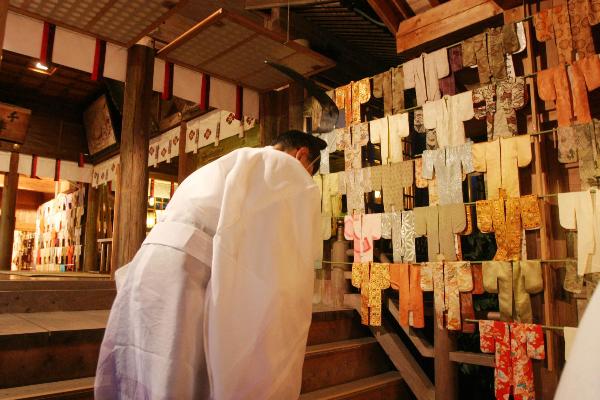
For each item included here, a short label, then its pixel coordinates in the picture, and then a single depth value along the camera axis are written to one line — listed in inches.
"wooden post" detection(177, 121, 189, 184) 367.2
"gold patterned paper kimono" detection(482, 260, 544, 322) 164.4
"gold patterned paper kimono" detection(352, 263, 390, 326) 210.7
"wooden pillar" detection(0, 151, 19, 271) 460.4
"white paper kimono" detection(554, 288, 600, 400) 24.0
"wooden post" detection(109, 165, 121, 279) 262.5
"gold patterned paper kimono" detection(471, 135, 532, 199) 171.8
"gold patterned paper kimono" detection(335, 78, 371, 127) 235.1
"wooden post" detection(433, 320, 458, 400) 187.8
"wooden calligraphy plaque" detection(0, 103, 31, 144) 334.6
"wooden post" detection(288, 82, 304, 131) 281.0
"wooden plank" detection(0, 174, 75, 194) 629.6
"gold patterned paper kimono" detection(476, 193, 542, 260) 167.3
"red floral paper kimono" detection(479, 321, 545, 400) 160.9
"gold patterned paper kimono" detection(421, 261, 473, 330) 182.4
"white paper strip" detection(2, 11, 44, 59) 219.7
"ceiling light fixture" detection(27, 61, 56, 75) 405.1
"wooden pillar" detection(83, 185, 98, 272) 526.9
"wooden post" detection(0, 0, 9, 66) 122.0
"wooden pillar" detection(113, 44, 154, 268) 262.4
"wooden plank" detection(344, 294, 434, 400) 197.8
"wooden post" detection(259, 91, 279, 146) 303.6
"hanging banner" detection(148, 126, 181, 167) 380.5
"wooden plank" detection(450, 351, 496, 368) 174.4
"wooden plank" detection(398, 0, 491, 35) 209.8
